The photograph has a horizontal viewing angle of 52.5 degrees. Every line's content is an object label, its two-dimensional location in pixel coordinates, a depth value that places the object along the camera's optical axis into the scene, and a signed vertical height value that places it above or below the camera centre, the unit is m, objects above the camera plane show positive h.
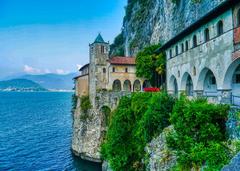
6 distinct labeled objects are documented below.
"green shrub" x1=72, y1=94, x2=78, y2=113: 55.66 -2.65
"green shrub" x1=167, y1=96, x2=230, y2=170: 13.82 -2.89
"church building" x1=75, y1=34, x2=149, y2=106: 49.05 +3.30
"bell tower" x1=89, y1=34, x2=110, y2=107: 48.72 +5.27
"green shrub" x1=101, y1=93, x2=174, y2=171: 23.38 -5.37
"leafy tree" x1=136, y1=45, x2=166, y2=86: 47.34 +5.26
